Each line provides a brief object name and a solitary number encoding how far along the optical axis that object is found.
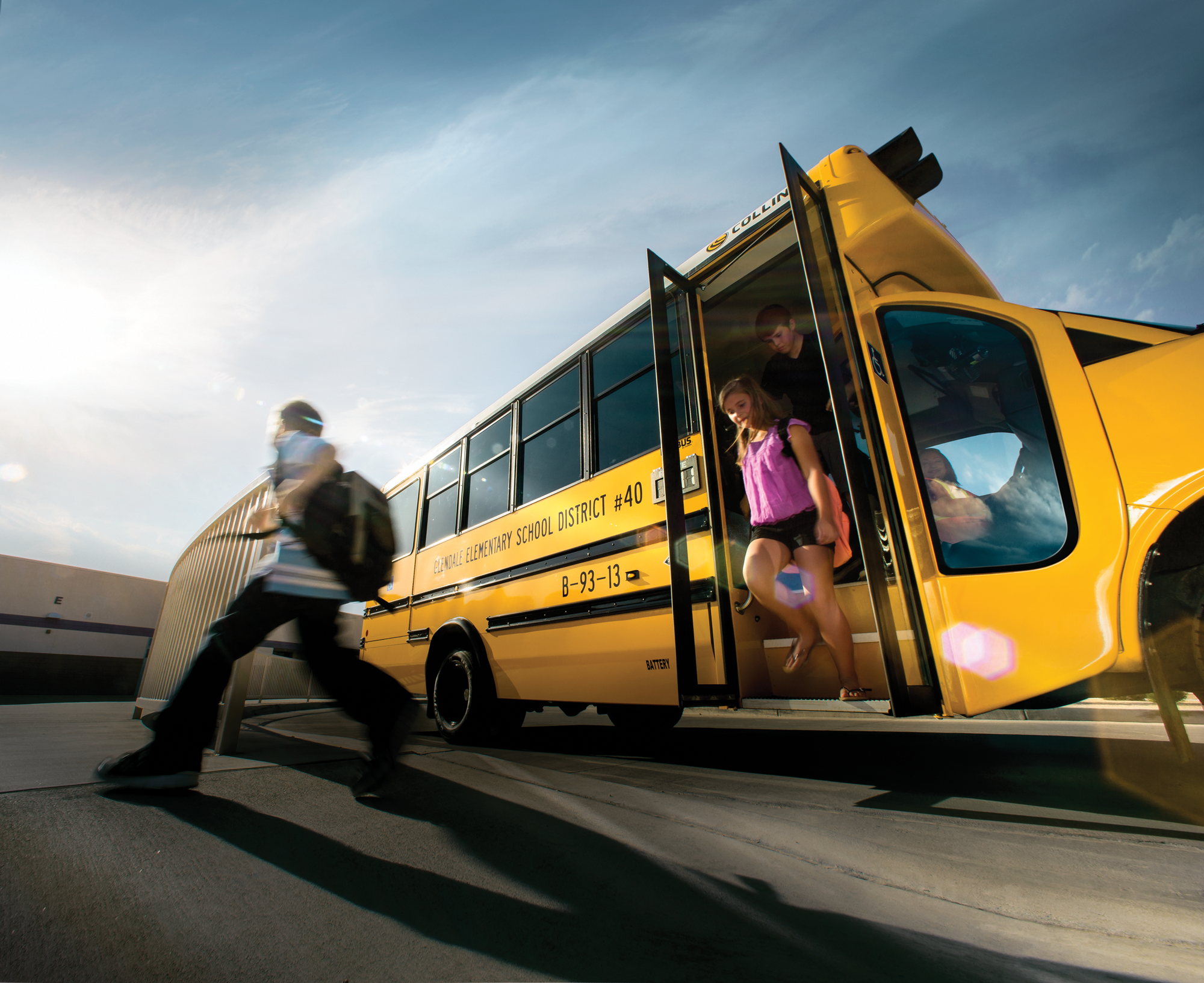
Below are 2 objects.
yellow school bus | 1.89
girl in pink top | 2.49
